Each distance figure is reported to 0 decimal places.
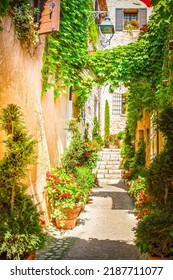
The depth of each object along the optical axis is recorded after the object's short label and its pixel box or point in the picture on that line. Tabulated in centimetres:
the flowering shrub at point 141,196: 377
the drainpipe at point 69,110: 857
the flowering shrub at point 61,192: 584
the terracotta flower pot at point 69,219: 593
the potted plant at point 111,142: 1770
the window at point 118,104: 1959
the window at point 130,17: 1445
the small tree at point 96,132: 1564
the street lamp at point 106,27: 829
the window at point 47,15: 520
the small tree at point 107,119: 1889
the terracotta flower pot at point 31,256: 338
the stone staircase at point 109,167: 1249
